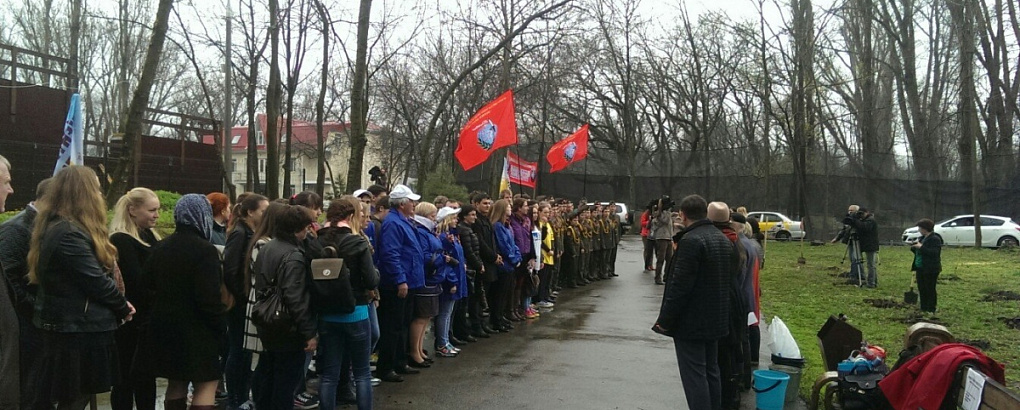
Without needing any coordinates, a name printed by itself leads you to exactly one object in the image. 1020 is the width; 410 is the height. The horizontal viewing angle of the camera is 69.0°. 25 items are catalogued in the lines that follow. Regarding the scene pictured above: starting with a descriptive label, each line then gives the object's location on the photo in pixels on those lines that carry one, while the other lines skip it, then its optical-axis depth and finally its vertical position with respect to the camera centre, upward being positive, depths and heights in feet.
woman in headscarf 14.70 -1.66
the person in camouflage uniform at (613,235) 55.09 -1.00
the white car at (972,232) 90.27 -0.65
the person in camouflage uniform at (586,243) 49.26 -1.41
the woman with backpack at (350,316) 17.25 -2.29
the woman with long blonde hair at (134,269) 15.61 -1.12
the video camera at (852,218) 51.19 +0.50
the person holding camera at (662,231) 50.98 -0.58
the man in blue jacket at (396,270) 22.21 -1.54
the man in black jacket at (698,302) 17.39 -1.87
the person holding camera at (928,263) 37.81 -1.91
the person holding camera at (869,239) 49.83 -0.92
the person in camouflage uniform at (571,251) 46.57 -1.87
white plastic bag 21.25 -3.45
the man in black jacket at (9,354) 10.42 -1.98
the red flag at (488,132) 43.52 +5.39
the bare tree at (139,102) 37.14 +5.84
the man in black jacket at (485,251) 29.66 -1.22
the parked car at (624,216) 115.55 +0.99
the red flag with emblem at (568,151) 74.79 +7.32
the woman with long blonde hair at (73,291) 13.02 -1.35
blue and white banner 23.99 +2.58
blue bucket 19.71 -4.41
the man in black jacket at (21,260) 13.41 -0.84
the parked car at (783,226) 104.32 -0.25
